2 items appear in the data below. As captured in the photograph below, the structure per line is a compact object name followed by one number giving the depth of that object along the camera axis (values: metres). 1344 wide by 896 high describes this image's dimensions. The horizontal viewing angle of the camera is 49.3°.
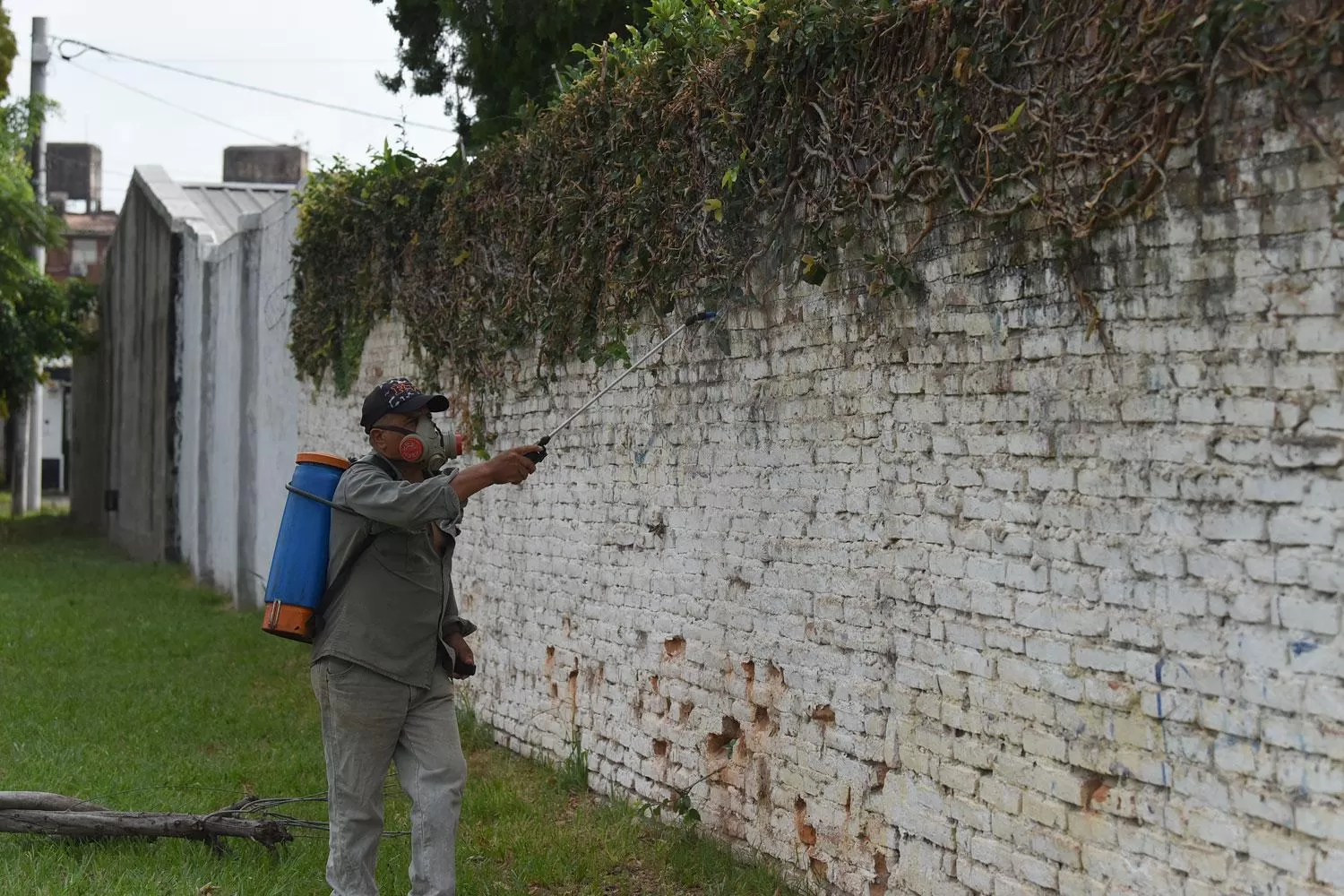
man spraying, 5.21
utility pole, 25.31
